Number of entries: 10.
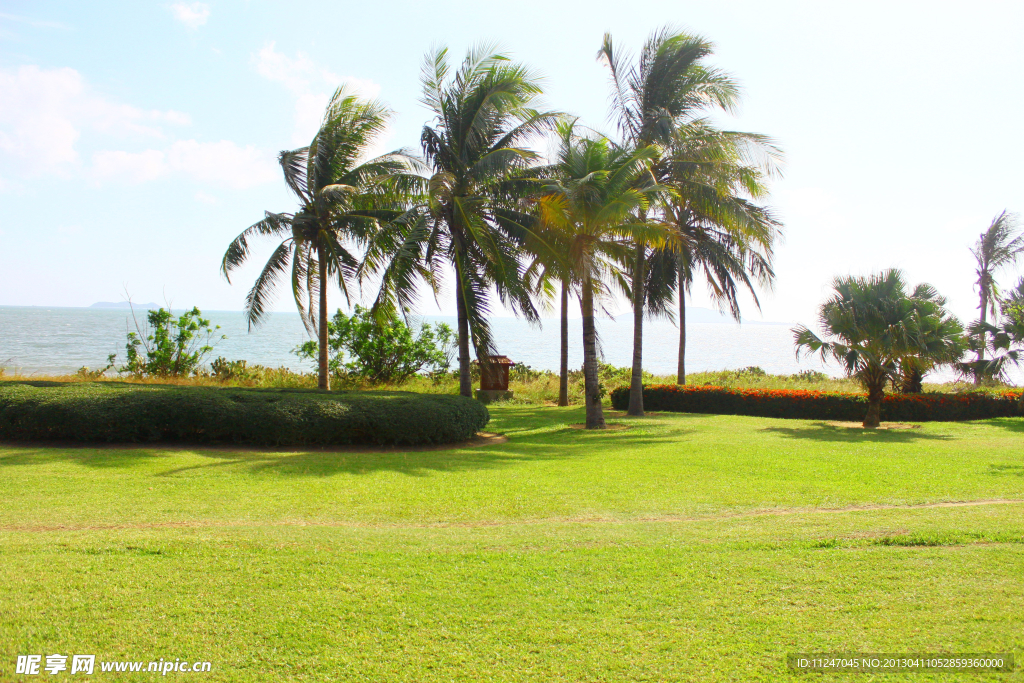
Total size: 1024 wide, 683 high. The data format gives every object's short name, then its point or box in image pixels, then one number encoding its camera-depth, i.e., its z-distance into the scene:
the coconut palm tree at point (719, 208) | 16.06
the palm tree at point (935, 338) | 14.57
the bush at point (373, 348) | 21.83
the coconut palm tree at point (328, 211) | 15.48
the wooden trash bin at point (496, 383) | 20.40
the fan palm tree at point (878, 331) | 14.40
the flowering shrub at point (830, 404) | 16.62
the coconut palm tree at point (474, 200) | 13.54
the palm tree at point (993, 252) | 26.14
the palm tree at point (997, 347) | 19.55
